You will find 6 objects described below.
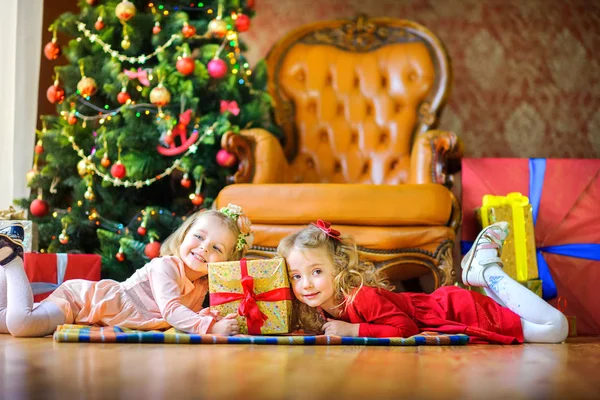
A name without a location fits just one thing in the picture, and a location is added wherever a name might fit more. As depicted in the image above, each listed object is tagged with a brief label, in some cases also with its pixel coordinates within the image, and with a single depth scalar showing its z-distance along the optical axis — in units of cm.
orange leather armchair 323
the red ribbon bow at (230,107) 321
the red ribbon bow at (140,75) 315
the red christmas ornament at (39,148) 329
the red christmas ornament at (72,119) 319
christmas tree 310
